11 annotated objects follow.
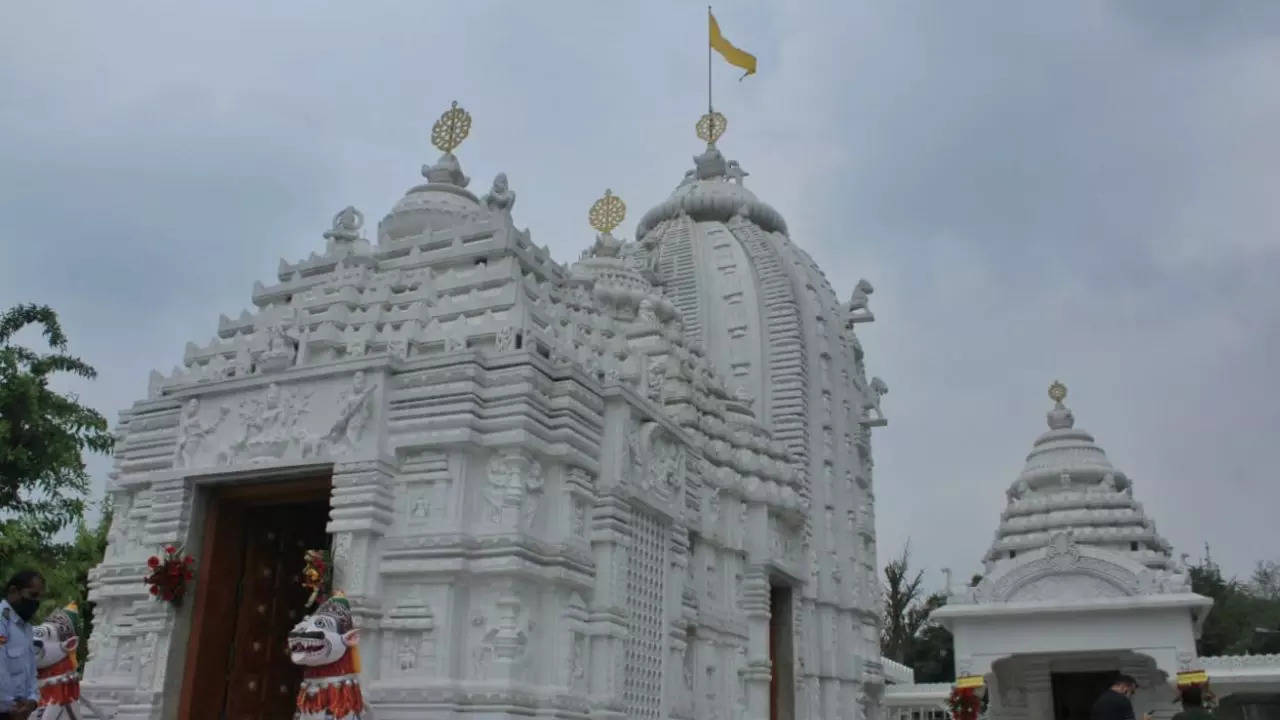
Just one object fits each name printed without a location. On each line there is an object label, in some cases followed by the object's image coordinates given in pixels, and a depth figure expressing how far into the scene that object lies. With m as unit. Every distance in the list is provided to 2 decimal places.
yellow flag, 28.47
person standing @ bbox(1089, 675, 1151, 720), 7.37
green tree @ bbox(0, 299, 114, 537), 17.45
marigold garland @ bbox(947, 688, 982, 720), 19.61
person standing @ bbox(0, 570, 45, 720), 7.20
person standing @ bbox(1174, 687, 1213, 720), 7.52
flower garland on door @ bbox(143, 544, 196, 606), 12.31
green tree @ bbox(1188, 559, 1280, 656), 35.47
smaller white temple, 19.00
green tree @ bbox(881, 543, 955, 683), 37.06
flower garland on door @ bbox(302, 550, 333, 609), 11.27
